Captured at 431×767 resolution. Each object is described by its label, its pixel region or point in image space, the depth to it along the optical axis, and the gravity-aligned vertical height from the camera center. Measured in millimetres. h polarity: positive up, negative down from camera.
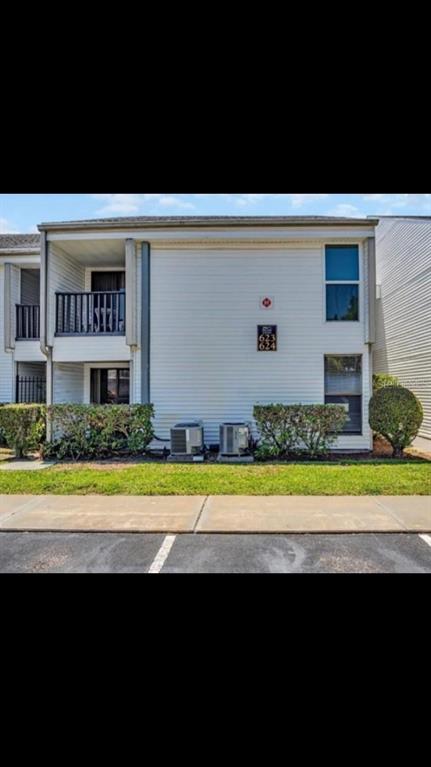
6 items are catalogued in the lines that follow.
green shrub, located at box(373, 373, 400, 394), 11633 +291
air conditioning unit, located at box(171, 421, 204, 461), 8914 -1013
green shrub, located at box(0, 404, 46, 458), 9078 -684
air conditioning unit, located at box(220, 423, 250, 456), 8906 -980
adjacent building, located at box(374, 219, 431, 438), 12320 +2718
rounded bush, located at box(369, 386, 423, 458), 8992 -501
